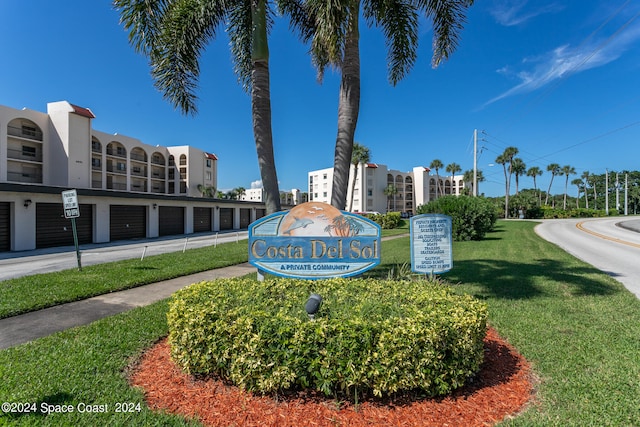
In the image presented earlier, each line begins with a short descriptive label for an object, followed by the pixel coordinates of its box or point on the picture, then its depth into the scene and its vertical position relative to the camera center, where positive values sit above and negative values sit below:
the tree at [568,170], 88.12 +12.58
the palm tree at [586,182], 96.62 +9.64
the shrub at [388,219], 34.09 -0.41
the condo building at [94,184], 17.56 +4.79
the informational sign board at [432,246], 5.42 -0.55
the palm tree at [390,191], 80.12 +6.64
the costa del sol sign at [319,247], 5.19 -0.53
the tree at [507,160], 59.61 +11.16
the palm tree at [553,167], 87.06 +13.26
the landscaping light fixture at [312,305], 3.21 -0.95
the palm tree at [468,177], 85.53 +10.67
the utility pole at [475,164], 23.89 +4.01
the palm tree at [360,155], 60.94 +12.44
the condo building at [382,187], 78.25 +8.08
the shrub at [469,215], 18.81 -0.02
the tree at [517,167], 66.31 +10.46
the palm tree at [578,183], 100.88 +10.13
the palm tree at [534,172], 81.38 +11.22
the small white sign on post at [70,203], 9.88 +0.50
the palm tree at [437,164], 85.75 +14.28
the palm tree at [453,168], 89.56 +13.74
